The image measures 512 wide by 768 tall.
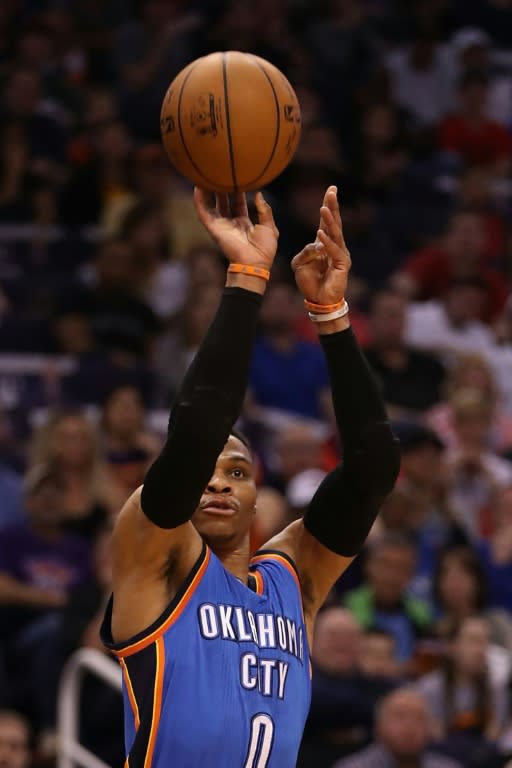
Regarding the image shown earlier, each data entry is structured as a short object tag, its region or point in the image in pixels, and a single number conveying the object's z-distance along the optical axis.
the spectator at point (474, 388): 18.81
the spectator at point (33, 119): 23.81
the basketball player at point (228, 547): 7.02
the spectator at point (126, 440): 16.87
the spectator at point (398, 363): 19.12
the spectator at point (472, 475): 17.94
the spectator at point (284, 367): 19.37
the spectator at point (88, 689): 13.65
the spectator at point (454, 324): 20.94
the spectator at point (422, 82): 27.44
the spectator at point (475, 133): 25.92
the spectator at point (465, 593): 15.77
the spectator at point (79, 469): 16.41
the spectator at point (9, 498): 16.66
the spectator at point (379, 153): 25.09
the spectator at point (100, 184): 22.72
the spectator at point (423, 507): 16.80
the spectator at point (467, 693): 14.79
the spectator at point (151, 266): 20.80
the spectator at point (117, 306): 19.56
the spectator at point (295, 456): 17.17
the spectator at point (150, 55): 25.17
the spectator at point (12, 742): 12.71
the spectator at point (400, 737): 13.57
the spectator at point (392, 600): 15.65
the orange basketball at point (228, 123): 7.58
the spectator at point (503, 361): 20.45
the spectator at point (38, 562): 15.55
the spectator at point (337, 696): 13.96
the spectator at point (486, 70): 26.75
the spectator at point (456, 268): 21.58
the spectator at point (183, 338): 18.81
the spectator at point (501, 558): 16.62
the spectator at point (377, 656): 15.01
